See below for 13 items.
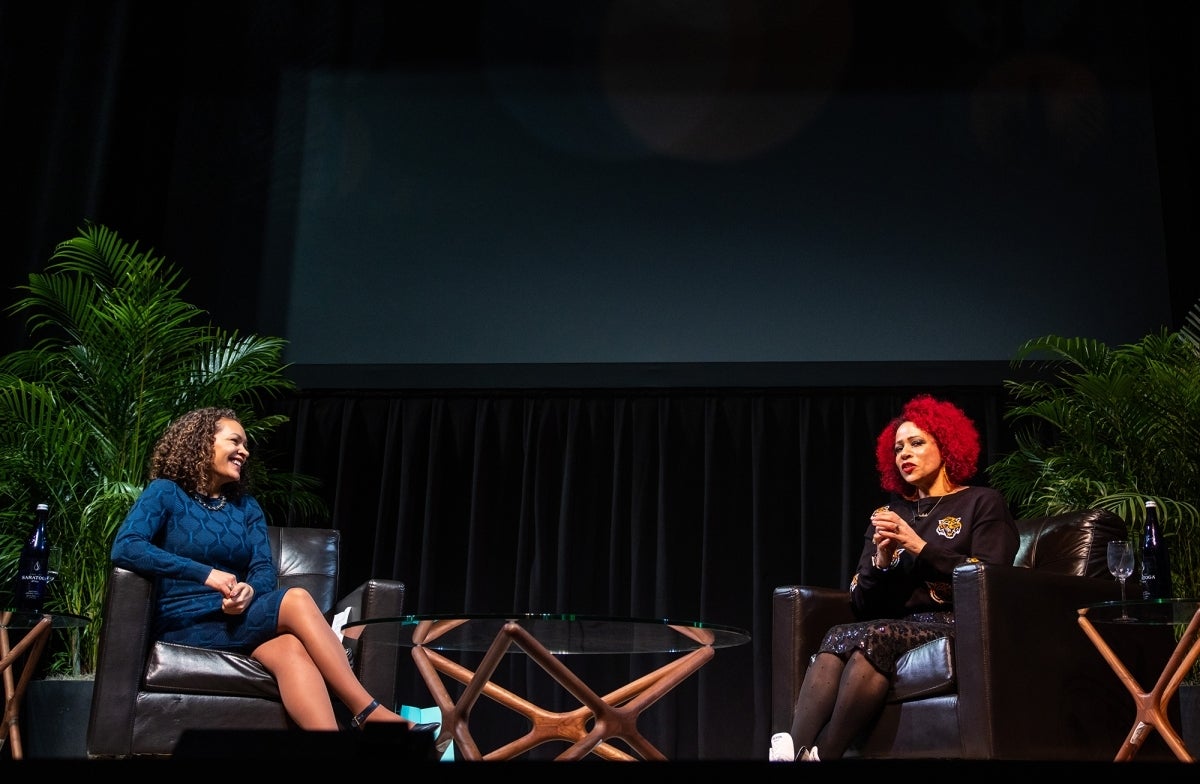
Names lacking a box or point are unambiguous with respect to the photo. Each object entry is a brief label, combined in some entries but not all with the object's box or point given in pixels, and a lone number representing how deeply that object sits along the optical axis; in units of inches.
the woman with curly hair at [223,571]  115.7
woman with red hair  115.6
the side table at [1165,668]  108.7
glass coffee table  95.0
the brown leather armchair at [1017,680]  108.0
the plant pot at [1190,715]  132.2
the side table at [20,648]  128.5
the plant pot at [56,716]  138.4
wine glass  113.1
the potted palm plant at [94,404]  152.9
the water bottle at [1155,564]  123.3
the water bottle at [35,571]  136.4
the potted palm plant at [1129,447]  149.3
